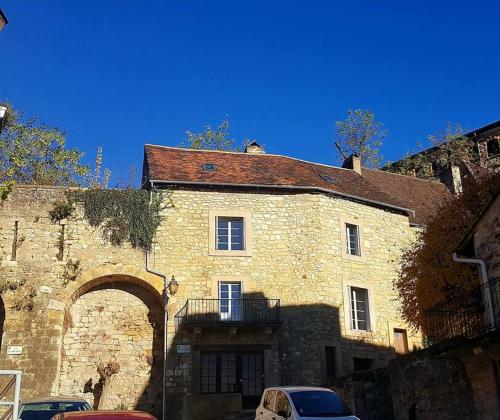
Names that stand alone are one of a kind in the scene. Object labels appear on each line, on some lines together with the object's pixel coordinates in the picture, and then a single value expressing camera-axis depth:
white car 11.51
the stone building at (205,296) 20.81
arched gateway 21.17
